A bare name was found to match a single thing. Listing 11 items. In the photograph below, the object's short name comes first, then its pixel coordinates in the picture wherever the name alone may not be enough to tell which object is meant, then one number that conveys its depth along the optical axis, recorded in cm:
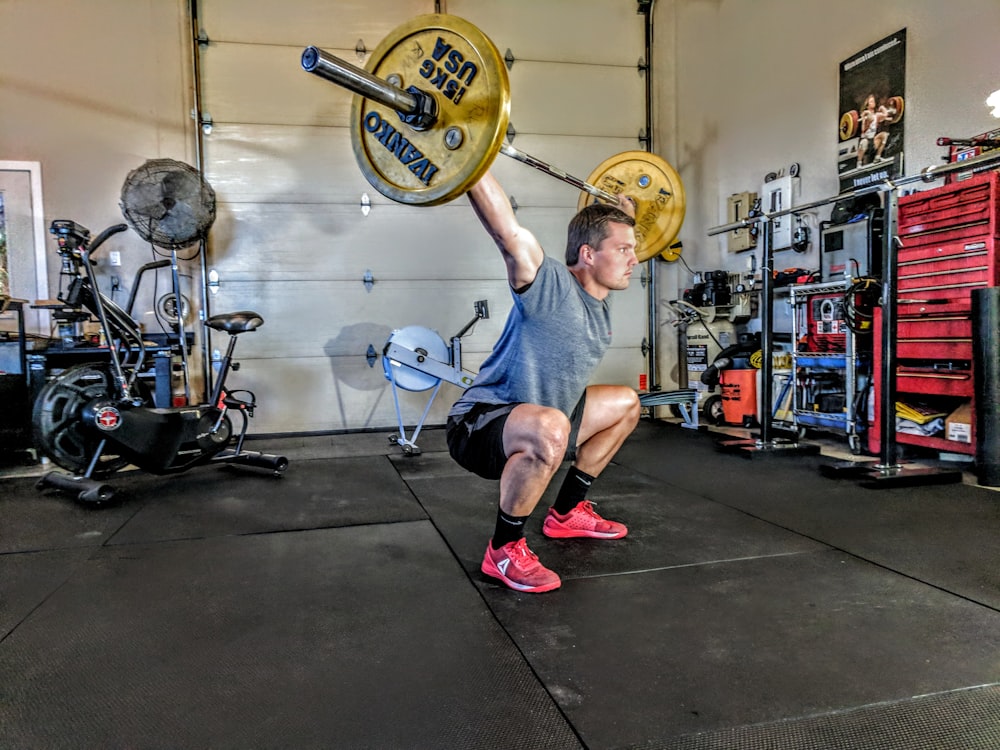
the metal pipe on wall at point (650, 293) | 551
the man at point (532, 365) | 164
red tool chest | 300
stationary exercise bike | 288
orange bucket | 467
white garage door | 488
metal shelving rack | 364
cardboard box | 303
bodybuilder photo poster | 381
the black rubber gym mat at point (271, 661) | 104
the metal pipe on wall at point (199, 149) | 476
